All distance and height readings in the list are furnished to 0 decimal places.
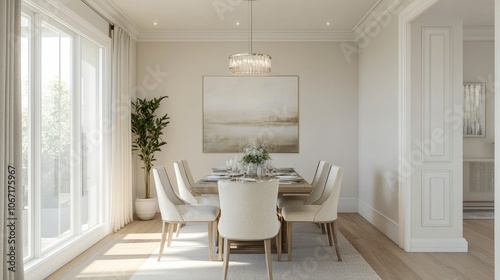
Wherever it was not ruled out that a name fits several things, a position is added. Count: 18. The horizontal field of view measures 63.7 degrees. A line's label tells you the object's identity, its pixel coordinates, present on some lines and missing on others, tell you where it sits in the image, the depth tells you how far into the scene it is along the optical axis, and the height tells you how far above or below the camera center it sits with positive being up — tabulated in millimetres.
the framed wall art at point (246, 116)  6809 +352
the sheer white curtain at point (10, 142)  2943 -39
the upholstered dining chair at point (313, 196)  4895 -758
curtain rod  4812 +1586
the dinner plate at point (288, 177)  4495 -459
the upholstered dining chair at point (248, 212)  3377 -644
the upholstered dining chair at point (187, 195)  5000 -750
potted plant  6289 -18
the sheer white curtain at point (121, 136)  5551 +13
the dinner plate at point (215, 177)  4488 -457
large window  3628 +37
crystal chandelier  5145 +944
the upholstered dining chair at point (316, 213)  4117 -781
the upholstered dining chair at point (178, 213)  4109 -783
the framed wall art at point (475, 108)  6879 +490
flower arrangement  4504 -223
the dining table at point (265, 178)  3900 -467
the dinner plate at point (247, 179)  4128 -444
